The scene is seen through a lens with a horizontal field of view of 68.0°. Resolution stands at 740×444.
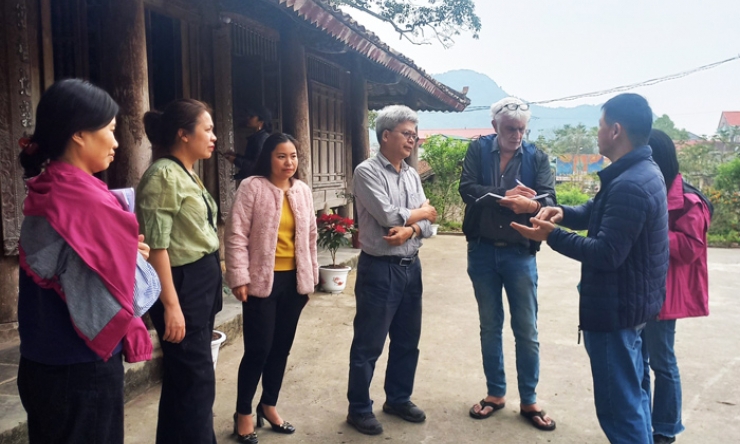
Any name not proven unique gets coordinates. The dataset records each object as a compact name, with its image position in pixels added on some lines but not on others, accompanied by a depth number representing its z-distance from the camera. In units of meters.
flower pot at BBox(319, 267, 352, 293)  6.64
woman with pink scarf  1.60
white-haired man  3.25
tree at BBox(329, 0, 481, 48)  15.61
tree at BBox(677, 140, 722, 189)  22.03
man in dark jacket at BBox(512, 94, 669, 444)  2.30
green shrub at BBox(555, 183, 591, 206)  21.62
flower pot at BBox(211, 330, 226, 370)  3.79
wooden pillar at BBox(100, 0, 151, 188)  3.57
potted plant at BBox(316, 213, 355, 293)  6.66
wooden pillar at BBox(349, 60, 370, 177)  8.50
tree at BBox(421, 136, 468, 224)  15.20
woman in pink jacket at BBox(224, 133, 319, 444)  2.86
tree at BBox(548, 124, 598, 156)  55.44
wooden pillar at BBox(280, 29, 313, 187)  6.00
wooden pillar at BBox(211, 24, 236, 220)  5.88
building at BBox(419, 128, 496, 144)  66.59
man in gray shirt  3.10
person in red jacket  2.84
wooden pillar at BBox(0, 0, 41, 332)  3.71
